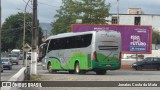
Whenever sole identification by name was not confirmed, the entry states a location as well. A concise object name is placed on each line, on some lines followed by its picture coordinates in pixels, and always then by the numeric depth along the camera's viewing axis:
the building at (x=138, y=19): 117.31
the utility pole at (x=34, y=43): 29.64
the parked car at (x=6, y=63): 51.35
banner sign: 56.34
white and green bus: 34.09
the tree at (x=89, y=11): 72.12
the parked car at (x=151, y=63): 53.38
